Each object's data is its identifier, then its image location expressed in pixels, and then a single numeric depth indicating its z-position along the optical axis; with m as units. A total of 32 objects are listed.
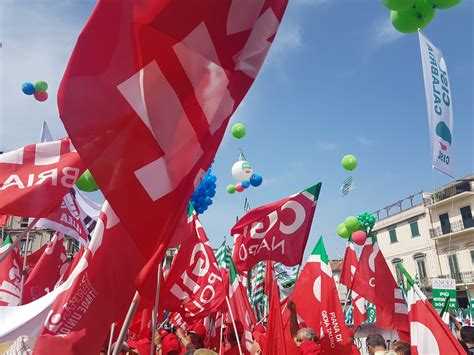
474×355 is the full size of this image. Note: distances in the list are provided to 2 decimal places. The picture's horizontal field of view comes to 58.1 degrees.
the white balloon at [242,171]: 14.94
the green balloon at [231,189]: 16.91
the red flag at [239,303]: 7.38
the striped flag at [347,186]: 19.56
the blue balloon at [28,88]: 11.14
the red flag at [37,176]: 4.85
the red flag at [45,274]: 8.08
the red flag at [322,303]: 6.49
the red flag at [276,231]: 7.90
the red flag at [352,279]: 9.82
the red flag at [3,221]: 7.64
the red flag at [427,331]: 4.99
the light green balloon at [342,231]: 16.88
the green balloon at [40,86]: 11.24
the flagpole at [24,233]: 3.97
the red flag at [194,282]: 6.59
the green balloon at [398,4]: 7.21
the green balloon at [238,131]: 14.36
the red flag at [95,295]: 2.57
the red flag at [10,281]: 7.53
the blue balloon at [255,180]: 15.55
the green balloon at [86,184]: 10.32
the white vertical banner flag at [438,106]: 7.96
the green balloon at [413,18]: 7.46
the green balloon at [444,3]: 7.31
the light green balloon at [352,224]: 15.92
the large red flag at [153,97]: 2.50
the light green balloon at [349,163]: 14.66
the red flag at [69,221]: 7.32
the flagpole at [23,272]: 6.67
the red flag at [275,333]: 5.23
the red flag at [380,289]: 8.42
